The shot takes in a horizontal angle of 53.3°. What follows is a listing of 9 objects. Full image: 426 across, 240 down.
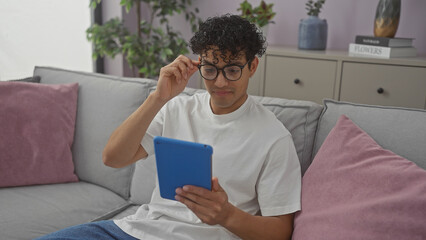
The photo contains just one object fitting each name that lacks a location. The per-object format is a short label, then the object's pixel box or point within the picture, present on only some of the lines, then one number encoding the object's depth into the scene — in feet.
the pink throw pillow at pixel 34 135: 5.62
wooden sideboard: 7.22
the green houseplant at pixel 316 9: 8.50
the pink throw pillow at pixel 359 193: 3.39
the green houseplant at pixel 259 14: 8.74
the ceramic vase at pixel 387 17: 7.63
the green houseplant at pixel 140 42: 9.61
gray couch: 4.32
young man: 3.96
